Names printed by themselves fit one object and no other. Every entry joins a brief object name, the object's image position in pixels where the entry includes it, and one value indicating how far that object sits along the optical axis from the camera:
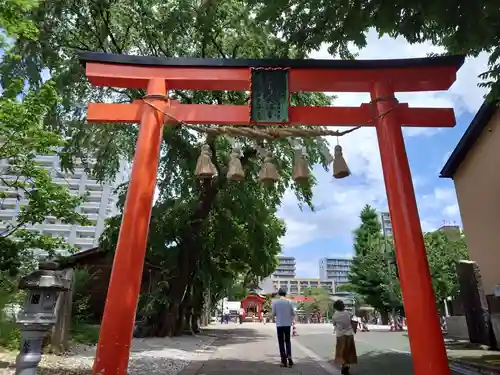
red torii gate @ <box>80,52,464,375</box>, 5.17
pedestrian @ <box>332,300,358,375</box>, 7.54
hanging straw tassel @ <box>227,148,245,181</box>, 5.84
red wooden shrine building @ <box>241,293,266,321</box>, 51.19
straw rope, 5.67
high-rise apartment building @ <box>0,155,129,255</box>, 66.31
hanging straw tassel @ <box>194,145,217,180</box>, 5.83
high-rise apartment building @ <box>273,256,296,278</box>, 126.68
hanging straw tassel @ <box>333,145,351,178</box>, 5.82
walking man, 8.26
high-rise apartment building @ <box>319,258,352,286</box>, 132.62
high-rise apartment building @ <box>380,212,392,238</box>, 66.00
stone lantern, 4.74
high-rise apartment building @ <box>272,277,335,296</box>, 114.21
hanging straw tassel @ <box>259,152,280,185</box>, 5.79
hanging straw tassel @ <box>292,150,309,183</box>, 5.81
